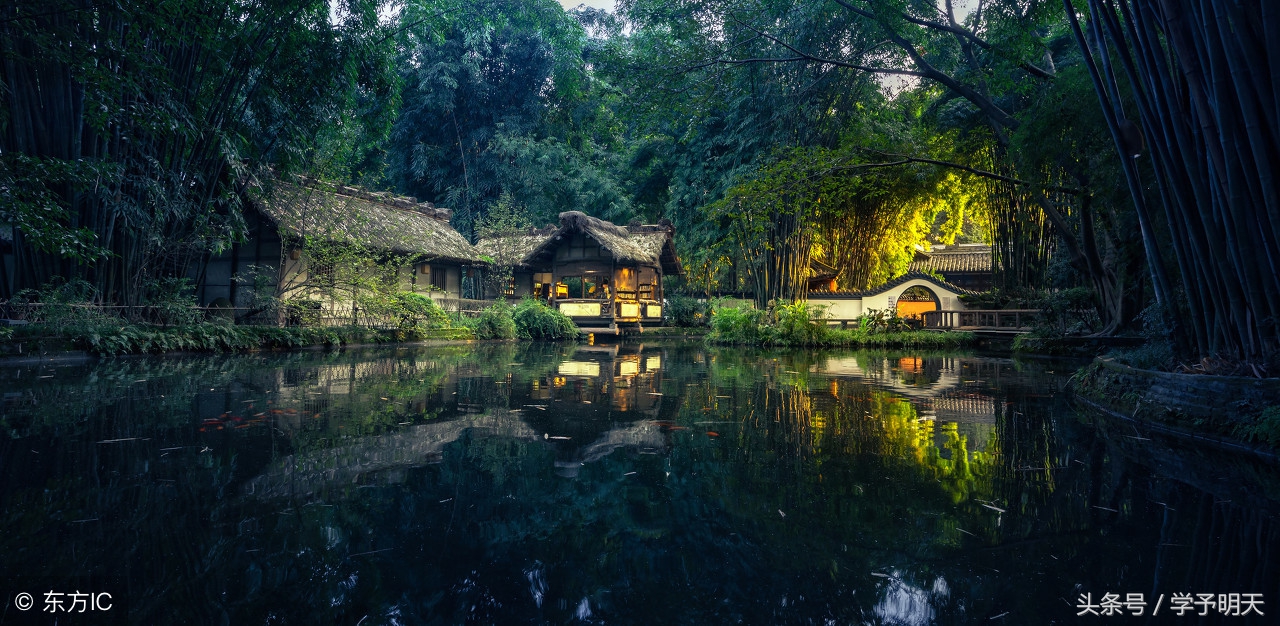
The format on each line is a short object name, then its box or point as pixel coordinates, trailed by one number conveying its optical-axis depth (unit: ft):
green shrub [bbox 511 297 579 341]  68.00
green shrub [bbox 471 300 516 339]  64.18
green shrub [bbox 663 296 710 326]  90.22
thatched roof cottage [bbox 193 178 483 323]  53.16
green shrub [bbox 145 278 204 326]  38.99
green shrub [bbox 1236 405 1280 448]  12.74
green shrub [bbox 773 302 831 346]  56.80
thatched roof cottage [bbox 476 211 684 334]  78.59
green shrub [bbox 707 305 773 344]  58.18
